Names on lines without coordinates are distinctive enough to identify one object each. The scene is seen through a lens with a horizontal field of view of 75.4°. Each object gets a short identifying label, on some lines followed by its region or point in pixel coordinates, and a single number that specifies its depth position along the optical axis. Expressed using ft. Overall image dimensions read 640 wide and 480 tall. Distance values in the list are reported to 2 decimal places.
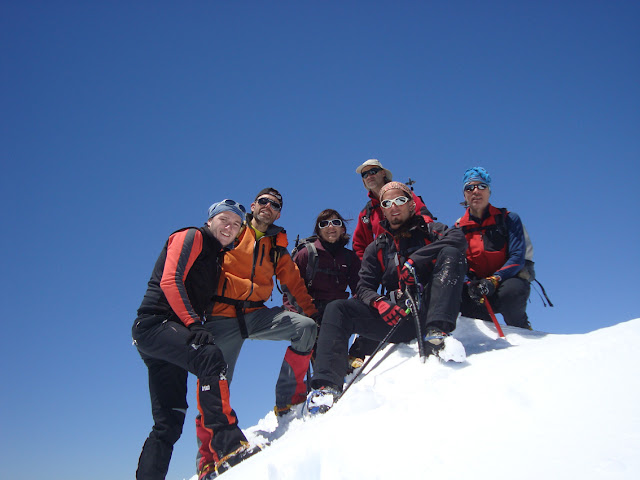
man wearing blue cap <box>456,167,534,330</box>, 18.28
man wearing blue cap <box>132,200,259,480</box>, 12.94
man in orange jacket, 17.83
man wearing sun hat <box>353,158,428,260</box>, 23.82
